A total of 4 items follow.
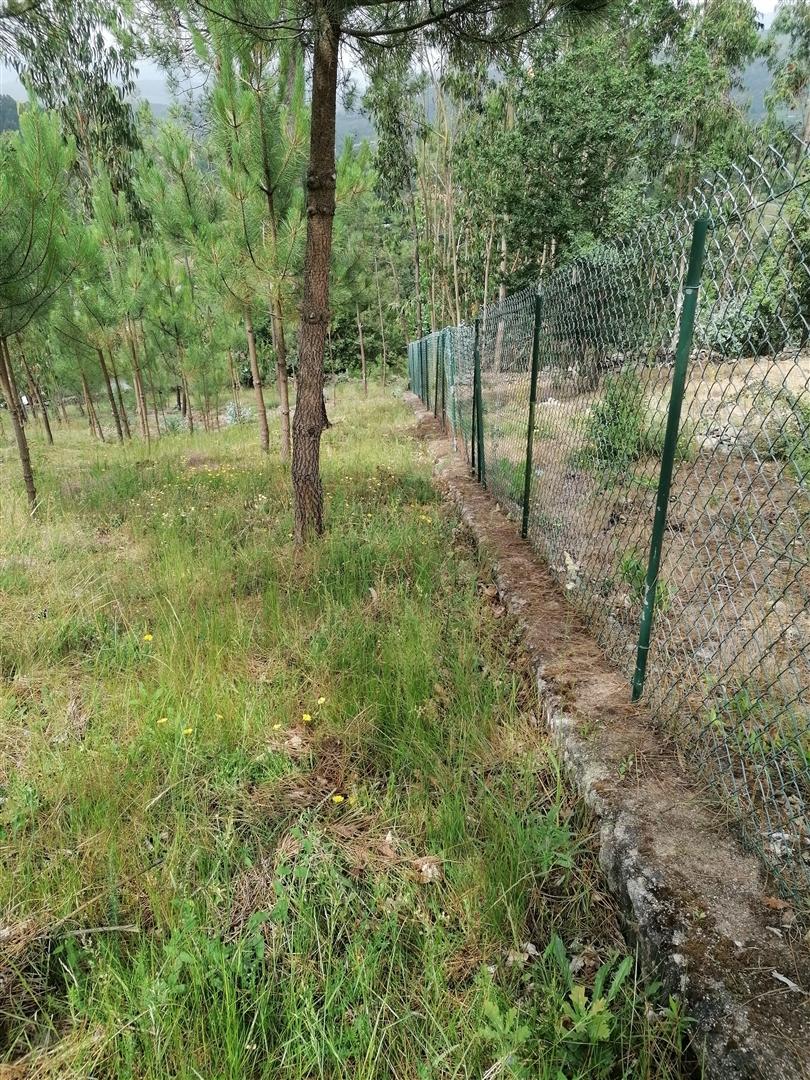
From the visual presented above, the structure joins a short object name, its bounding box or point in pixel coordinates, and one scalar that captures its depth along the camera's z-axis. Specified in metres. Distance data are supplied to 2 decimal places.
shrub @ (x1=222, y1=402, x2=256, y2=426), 17.20
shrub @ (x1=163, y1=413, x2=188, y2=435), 15.05
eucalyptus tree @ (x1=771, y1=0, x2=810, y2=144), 20.30
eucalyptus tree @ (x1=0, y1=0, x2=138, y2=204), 10.70
